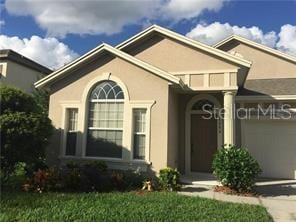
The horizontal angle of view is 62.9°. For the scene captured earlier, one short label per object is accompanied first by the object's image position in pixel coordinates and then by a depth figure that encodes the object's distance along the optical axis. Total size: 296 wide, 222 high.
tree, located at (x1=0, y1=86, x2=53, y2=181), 6.85
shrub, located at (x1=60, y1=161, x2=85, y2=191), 6.74
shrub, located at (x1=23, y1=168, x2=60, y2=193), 6.57
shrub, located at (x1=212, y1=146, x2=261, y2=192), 7.13
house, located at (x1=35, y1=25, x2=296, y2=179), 8.00
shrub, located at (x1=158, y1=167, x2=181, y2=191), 7.28
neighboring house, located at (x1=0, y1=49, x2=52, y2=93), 17.14
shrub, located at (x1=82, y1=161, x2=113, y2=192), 6.82
